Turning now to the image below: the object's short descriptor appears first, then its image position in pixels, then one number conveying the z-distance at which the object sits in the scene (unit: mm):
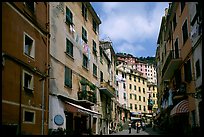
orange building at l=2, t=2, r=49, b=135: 15758
